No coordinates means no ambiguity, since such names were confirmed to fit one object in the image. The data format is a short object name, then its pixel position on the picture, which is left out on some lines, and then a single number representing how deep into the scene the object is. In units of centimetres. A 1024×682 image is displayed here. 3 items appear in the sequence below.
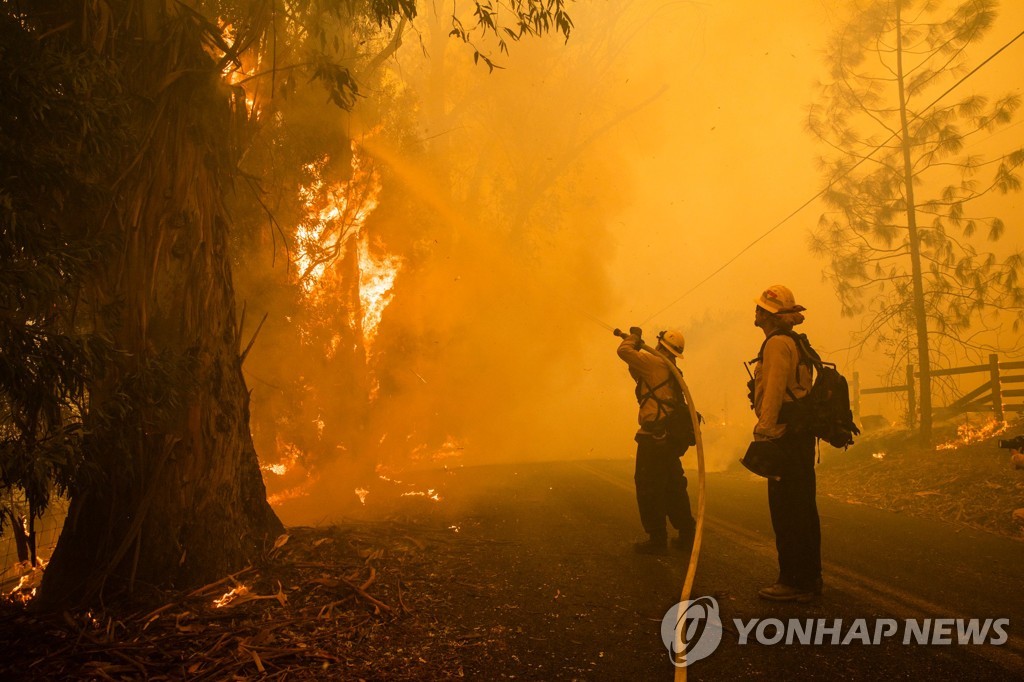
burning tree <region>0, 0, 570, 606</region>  406
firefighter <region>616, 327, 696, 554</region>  609
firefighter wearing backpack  461
